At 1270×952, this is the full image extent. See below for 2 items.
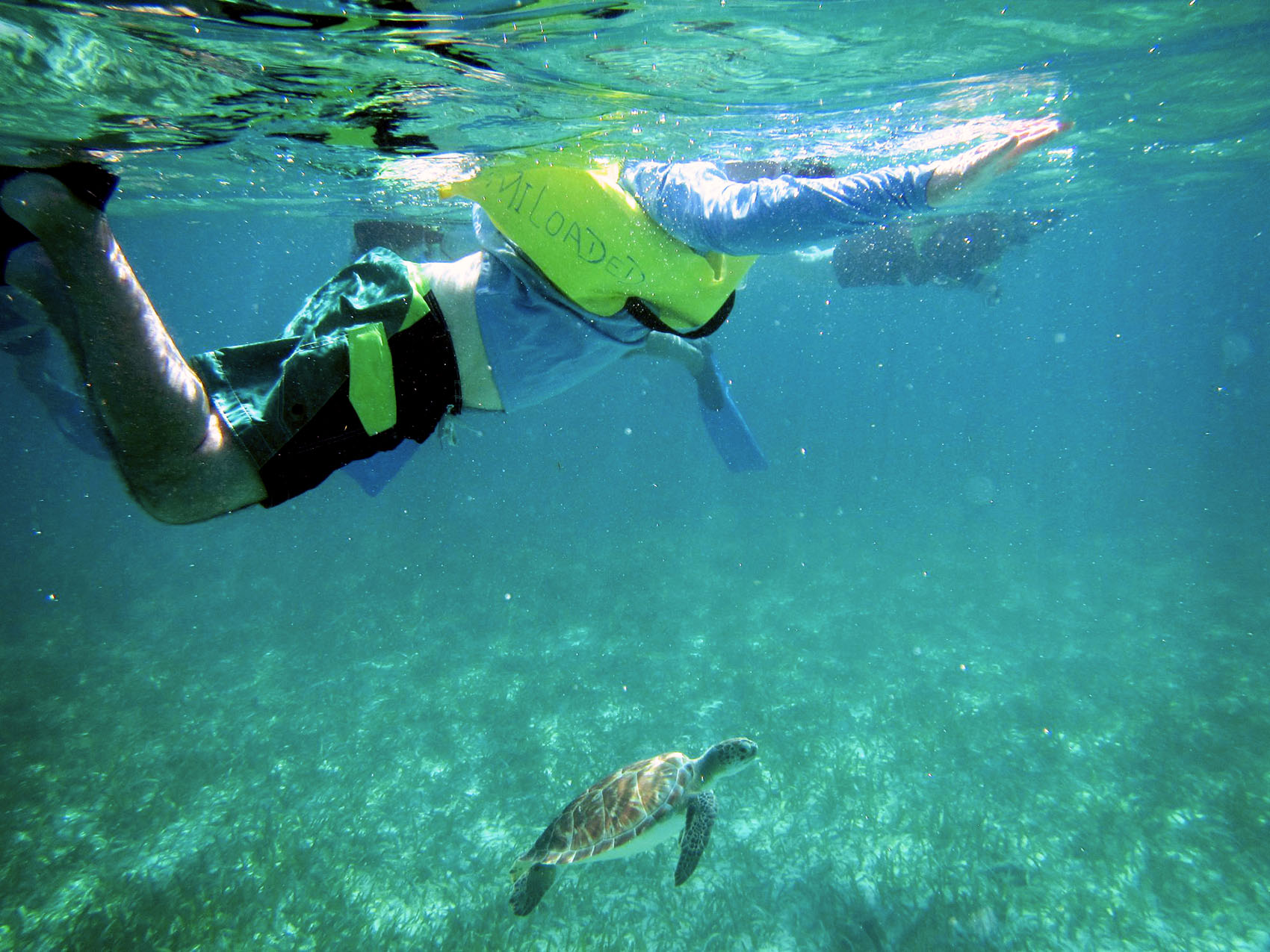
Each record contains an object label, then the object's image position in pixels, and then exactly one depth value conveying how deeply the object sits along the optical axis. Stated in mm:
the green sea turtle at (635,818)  5082
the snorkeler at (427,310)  2057
